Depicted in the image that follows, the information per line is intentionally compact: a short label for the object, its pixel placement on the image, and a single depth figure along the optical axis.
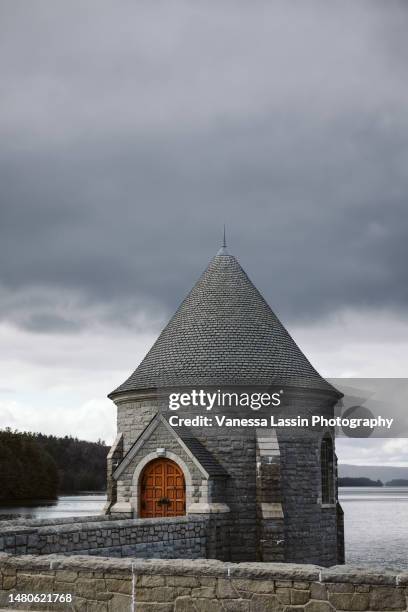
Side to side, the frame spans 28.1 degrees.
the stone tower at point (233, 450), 21.14
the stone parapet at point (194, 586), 8.13
